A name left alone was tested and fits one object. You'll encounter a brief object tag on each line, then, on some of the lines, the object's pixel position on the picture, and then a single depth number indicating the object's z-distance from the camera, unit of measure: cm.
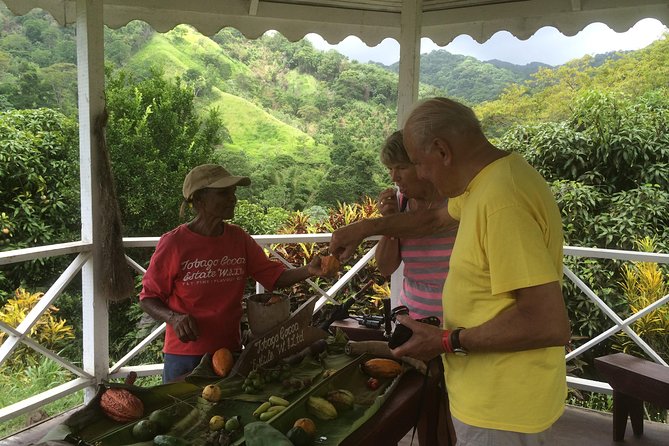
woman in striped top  226
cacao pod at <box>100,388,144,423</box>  152
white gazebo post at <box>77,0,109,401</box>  323
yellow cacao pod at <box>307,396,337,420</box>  160
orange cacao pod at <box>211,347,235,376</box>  185
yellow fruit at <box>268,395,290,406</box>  161
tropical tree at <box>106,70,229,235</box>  828
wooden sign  187
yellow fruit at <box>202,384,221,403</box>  165
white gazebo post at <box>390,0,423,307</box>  382
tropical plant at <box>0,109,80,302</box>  728
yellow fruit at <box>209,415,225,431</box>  149
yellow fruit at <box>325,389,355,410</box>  168
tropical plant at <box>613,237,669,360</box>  608
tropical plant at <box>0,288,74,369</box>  648
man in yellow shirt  130
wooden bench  301
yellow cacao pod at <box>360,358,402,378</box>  194
